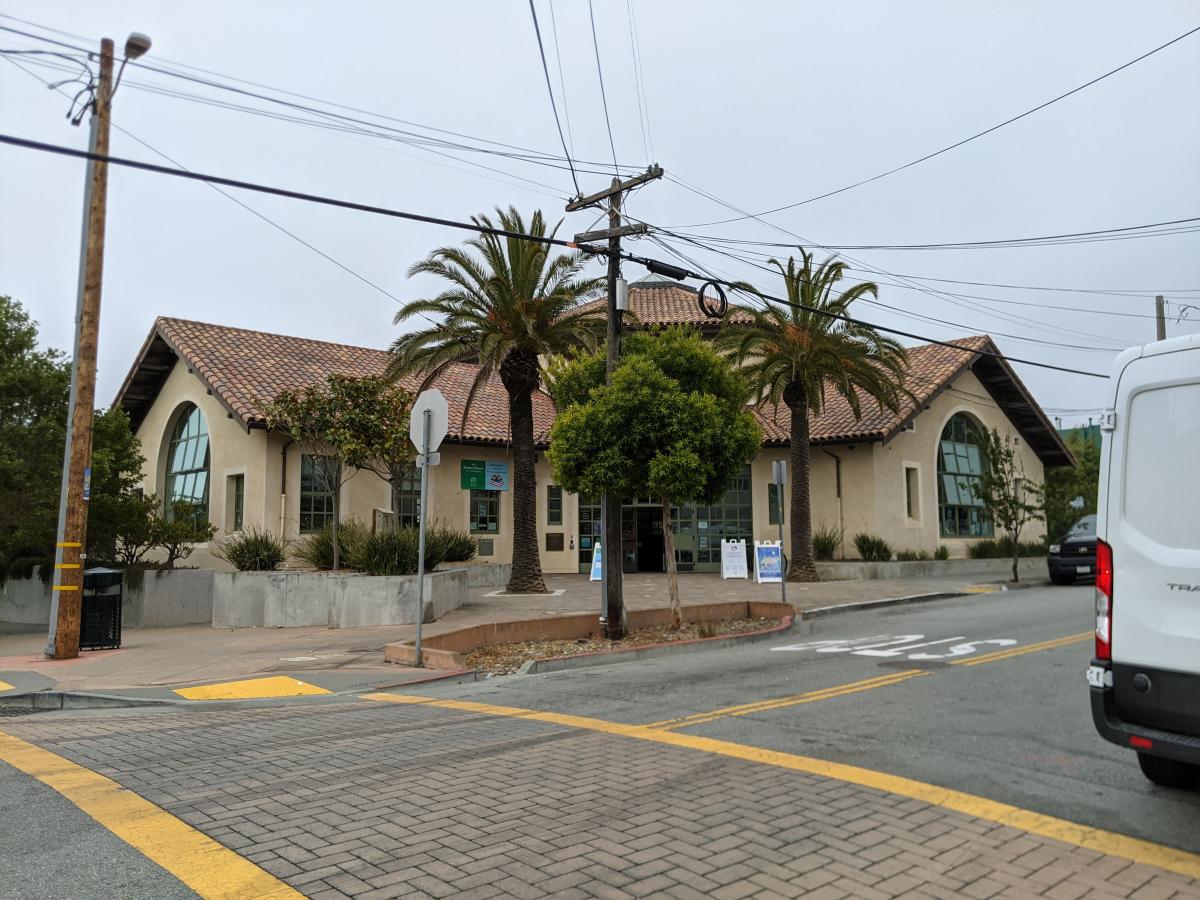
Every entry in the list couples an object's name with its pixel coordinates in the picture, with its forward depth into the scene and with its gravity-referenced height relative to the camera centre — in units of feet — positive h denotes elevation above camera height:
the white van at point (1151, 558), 15.12 -0.45
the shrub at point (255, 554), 63.52 -1.02
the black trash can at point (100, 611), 46.78 -3.62
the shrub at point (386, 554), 56.54 -0.97
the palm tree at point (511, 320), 66.49 +16.01
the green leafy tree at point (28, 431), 65.36 +8.04
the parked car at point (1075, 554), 78.54 -1.92
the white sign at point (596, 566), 79.51 -2.60
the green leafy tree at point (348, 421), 60.59 +7.85
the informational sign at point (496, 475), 91.20 +6.18
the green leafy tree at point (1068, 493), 88.89 +4.19
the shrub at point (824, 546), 92.73 -1.19
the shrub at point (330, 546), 58.85 -0.49
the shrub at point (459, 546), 77.36 -0.75
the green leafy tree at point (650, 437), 43.09 +4.70
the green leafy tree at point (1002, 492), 83.71 +3.79
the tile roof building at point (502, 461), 77.25 +7.41
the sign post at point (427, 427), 38.11 +4.59
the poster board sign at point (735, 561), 85.92 -2.44
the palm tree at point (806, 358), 80.23 +15.59
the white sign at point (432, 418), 38.14 +4.97
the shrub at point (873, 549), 90.74 -1.53
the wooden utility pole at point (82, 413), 43.09 +6.08
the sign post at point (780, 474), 60.19 +4.03
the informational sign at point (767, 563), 78.89 -2.46
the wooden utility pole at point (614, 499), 44.86 +1.84
